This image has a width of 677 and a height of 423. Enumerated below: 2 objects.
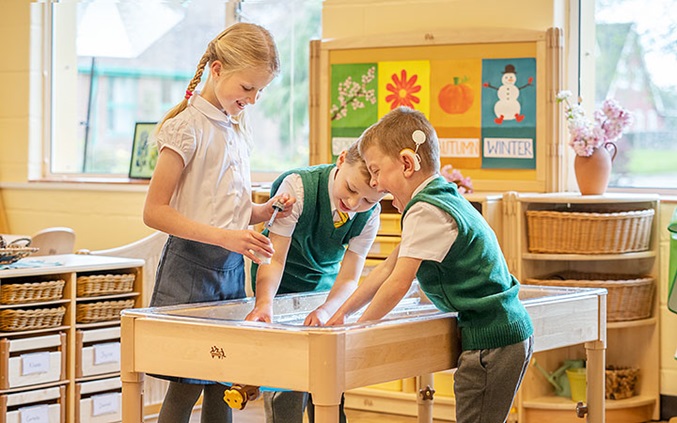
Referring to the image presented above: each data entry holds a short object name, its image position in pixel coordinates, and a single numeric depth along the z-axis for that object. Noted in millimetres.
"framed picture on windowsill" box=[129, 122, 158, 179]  5129
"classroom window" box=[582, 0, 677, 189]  4211
